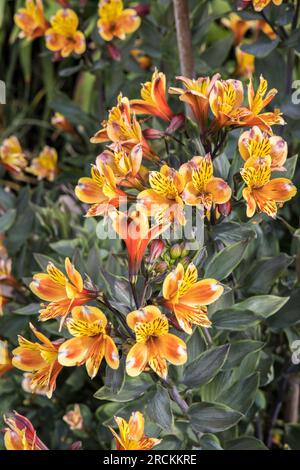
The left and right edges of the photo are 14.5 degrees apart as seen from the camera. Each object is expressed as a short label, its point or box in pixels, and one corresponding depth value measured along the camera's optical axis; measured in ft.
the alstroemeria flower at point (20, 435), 2.82
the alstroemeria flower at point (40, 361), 2.90
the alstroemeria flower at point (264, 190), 2.91
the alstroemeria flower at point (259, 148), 2.91
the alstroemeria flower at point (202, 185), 2.89
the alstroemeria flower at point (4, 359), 3.32
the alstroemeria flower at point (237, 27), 4.34
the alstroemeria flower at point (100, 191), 2.91
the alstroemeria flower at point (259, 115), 3.00
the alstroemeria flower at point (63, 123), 4.48
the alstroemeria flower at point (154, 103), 3.11
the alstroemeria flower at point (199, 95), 3.00
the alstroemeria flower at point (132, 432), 2.84
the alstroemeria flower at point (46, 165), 4.41
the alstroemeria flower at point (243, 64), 4.25
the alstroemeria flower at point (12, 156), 4.26
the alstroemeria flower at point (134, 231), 2.85
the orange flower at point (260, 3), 3.29
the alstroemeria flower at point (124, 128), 3.01
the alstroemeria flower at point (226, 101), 2.95
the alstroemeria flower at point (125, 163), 2.93
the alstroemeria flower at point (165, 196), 2.89
